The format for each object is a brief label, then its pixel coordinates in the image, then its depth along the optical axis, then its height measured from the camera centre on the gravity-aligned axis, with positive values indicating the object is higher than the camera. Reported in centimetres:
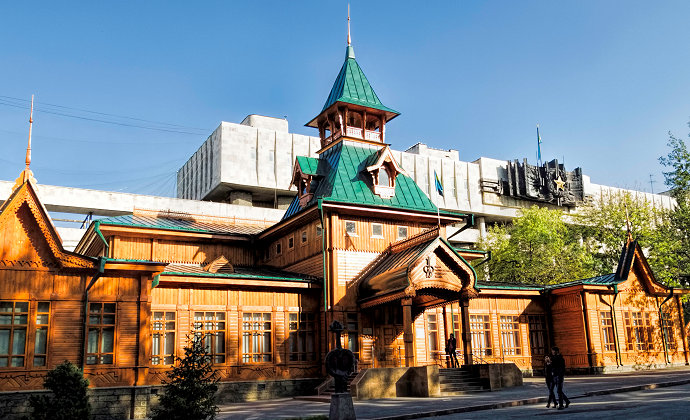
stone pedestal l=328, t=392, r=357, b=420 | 1678 -149
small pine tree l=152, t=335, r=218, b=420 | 1463 -89
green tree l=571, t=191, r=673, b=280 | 4316 +845
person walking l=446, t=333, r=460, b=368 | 2883 -21
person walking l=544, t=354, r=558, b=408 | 1898 -115
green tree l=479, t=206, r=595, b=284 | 4875 +719
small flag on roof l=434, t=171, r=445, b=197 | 3281 +819
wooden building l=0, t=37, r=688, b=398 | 2242 +250
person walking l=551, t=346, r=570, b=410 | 1864 -85
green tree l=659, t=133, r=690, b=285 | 4028 +770
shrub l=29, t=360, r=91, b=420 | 1620 -96
